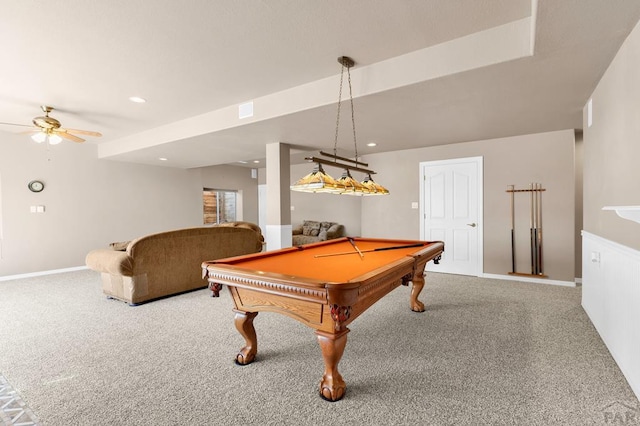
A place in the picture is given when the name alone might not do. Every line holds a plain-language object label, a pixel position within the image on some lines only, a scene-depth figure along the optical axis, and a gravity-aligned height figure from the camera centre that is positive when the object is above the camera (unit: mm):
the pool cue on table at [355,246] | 2889 -421
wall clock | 5670 +501
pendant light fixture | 2768 +244
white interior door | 5266 -68
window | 10047 +136
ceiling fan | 3990 +1084
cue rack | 4719 -324
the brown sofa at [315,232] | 6988 -537
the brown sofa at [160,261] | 3715 -629
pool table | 1721 -470
